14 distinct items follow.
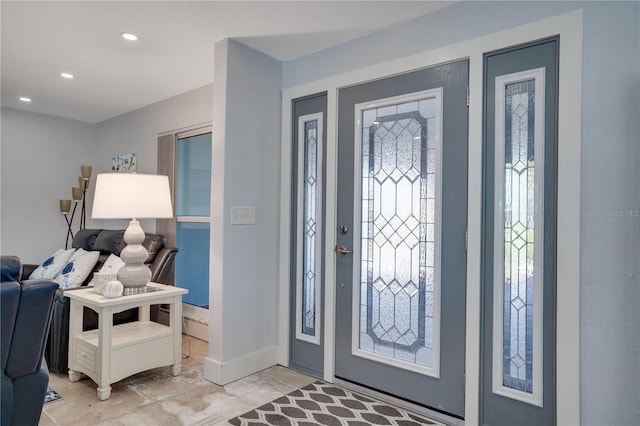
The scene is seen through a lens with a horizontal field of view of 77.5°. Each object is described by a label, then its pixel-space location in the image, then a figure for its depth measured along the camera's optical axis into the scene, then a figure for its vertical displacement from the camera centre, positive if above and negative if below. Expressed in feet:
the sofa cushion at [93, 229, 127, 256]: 11.54 -0.85
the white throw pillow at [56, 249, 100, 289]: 10.58 -1.57
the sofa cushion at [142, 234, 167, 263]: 10.93 -0.83
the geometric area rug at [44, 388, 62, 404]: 7.65 -3.61
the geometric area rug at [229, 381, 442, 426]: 7.04 -3.61
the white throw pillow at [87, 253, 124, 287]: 10.12 -1.32
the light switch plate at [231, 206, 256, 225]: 8.89 +0.01
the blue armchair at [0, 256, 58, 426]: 4.50 -1.53
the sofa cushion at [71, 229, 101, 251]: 12.78 -0.86
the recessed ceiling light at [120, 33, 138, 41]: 8.59 +3.87
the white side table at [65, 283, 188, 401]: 7.82 -2.67
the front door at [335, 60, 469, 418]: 7.22 -0.33
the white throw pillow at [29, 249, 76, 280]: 11.45 -1.60
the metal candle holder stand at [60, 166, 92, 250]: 15.56 +0.42
